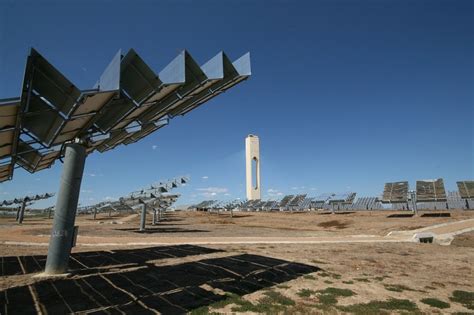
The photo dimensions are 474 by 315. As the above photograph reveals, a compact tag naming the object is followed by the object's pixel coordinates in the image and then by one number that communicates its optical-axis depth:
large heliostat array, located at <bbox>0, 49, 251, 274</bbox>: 10.46
